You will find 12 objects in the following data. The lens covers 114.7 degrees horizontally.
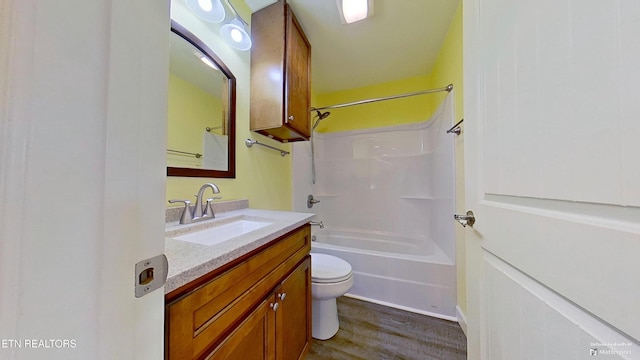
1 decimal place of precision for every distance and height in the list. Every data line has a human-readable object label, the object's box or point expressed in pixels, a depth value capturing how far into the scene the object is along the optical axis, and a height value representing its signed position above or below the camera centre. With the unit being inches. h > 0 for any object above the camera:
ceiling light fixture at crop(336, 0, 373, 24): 55.5 +49.0
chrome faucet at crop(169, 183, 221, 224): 38.5 -5.2
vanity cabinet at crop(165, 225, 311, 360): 18.8 -15.2
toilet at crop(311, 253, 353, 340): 52.2 -28.0
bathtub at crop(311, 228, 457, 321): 62.9 -30.9
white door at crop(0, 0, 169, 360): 7.7 +0.4
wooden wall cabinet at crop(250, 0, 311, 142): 54.7 +31.2
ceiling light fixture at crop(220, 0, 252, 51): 49.7 +37.6
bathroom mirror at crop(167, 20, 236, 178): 40.5 +16.3
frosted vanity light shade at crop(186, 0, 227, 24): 42.4 +37.0
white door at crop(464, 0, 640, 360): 13.0 +0.4
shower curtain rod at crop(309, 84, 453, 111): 65.2 +33.9
